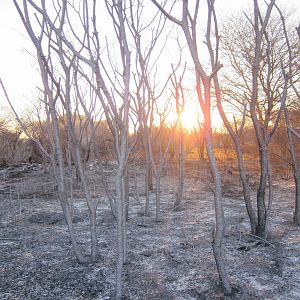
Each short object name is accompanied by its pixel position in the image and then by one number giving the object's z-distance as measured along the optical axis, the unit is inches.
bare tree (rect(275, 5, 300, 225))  169.2
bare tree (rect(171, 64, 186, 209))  198.1
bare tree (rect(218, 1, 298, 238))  125.8
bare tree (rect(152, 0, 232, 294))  90.9
